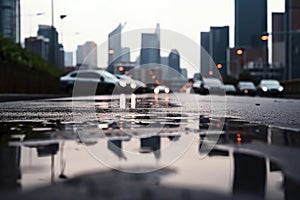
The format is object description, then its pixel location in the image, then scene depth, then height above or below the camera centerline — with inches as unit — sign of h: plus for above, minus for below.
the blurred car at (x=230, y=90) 1895.9 +53.1
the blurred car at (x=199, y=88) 1781.5 +61.3
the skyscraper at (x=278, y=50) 4943.9 +682.5
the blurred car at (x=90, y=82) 1258.6 +58.4
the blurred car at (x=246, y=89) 1744.6 +55.4
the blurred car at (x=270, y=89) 1563.7 +50.4
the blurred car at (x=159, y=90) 2049.7 +58.7
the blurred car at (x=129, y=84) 1469.0 +60.5
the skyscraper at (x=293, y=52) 4832.9 +550.5
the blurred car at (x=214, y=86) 1744.6 +64.1
